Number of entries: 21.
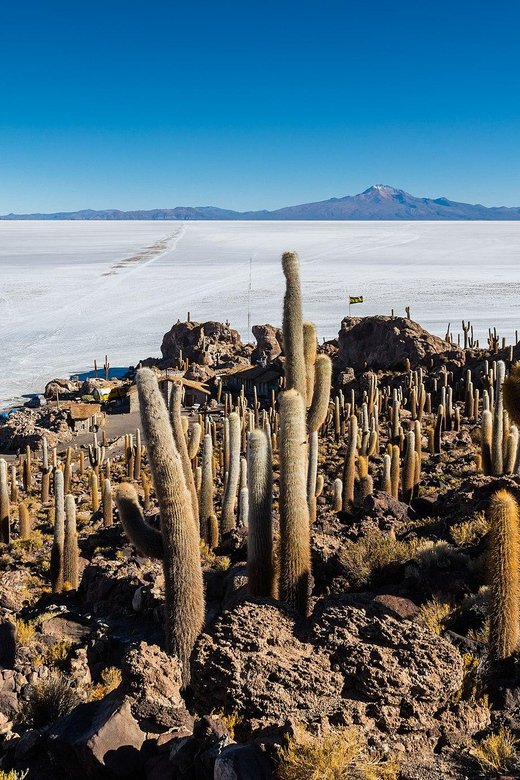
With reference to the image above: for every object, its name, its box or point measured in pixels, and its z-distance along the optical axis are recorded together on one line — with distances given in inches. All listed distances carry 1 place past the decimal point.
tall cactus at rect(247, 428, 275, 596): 326.6
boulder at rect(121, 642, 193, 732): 239.9
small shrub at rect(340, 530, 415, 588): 377.1
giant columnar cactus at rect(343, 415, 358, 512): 606.9
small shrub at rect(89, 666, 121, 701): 319.0
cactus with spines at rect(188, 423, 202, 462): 621.8
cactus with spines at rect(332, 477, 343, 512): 585.9
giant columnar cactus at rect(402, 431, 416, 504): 623.2
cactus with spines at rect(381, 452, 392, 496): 602.2
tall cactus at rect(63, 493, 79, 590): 510.6
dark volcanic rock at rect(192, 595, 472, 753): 232.4
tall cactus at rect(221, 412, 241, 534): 550.3
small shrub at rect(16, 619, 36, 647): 370.0
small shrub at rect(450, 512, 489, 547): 399.2
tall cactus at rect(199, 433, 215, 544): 546.3
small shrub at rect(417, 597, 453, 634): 289.1
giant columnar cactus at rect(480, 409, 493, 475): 560.9
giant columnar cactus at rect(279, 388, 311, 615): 324.2
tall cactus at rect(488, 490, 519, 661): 268.2
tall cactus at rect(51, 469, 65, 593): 502.9
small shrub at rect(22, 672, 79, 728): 284.5
